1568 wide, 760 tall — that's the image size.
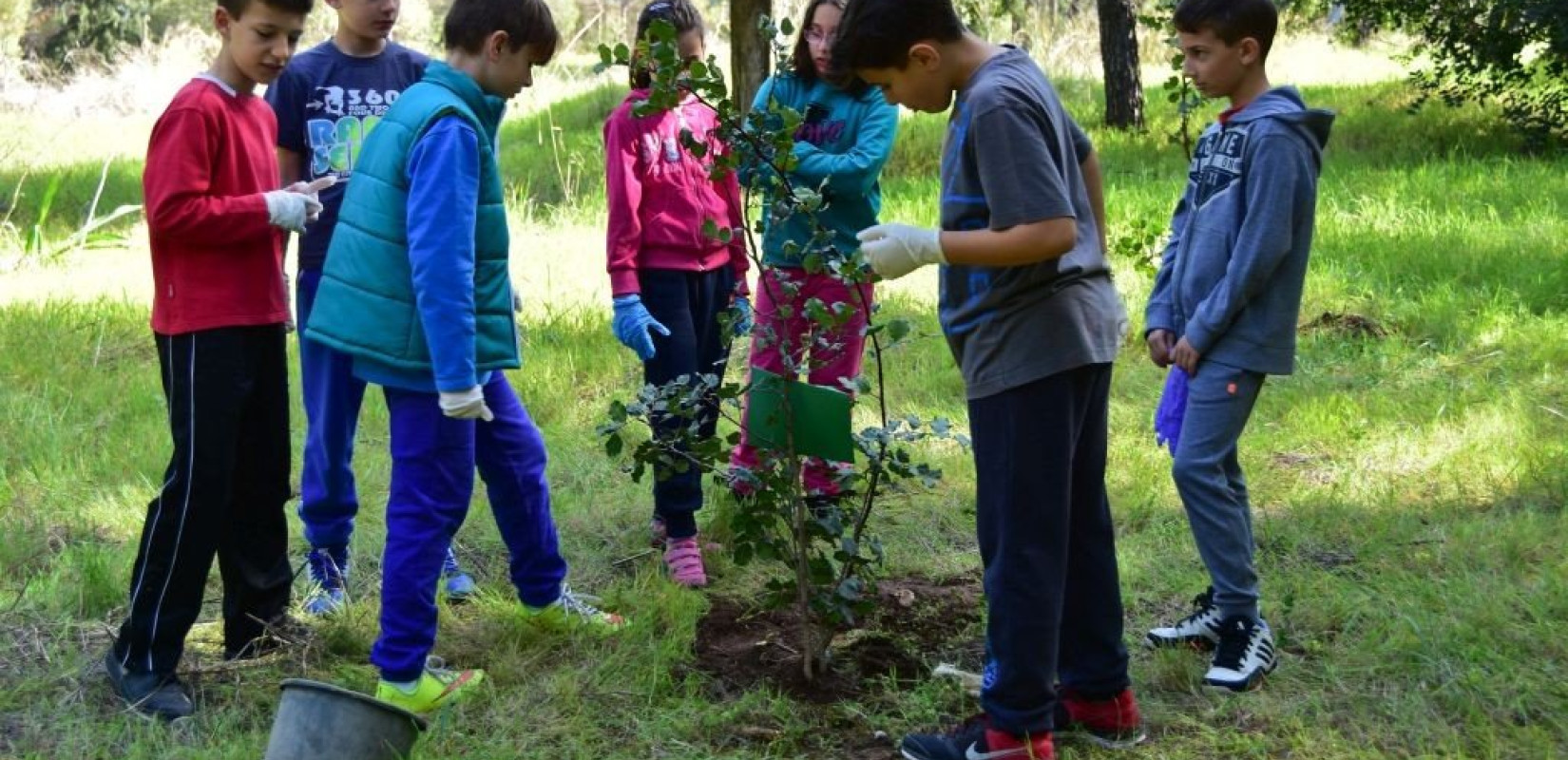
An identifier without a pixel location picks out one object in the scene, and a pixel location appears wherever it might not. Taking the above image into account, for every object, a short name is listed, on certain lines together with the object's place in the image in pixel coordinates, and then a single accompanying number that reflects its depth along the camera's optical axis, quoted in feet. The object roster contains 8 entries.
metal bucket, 9.32
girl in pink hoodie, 13.38
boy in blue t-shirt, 12.80
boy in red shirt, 10.75
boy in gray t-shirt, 8.65
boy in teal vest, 10.13
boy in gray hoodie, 10.91
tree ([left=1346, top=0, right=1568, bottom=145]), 32.60
